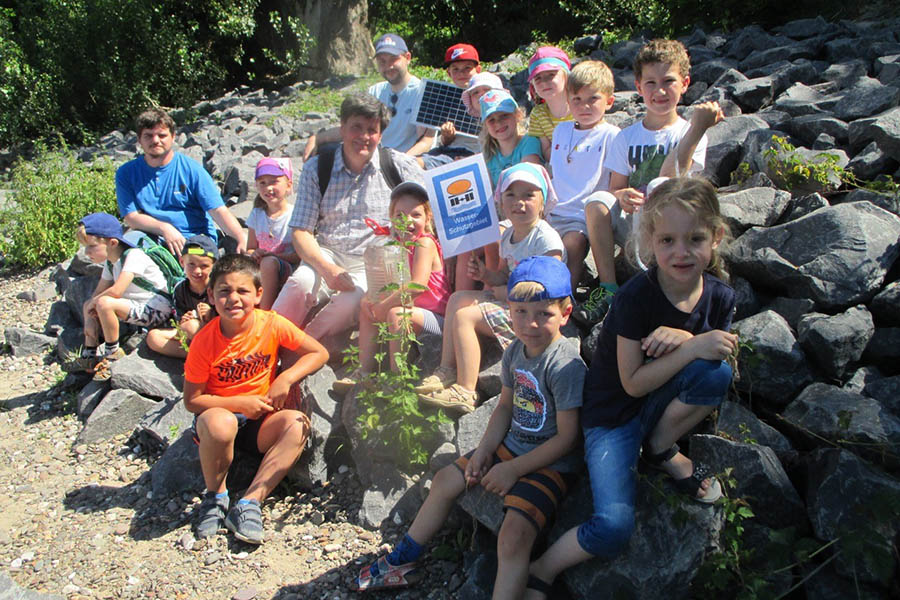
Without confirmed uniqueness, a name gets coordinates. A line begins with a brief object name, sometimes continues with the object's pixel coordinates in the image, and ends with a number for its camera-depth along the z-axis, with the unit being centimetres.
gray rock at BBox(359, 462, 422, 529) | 362
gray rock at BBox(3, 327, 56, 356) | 619
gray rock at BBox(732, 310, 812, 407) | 320
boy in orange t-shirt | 374
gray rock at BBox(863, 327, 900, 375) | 328
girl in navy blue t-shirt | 268
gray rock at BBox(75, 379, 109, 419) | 509
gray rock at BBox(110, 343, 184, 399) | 498
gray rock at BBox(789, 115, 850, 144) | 494
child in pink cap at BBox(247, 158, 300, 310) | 500
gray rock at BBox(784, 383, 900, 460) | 283
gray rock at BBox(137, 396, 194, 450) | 451
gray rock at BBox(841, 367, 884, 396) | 320
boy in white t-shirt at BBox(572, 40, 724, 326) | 379
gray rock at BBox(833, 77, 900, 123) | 507
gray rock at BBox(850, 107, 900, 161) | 412
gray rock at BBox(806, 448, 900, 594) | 242
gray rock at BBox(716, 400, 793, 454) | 303
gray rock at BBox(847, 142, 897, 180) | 426
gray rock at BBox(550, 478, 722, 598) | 266
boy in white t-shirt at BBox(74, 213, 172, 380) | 520
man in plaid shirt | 443
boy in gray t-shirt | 285
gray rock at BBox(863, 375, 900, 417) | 305
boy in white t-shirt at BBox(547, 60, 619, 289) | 427
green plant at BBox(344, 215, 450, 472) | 362
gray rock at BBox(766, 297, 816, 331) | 346
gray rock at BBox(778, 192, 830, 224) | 399
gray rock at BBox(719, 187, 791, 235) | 398
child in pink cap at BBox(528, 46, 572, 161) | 487
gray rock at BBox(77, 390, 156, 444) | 482
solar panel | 580
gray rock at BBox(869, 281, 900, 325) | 332
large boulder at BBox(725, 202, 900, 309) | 346
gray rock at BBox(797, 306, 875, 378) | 317
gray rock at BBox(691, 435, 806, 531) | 279
